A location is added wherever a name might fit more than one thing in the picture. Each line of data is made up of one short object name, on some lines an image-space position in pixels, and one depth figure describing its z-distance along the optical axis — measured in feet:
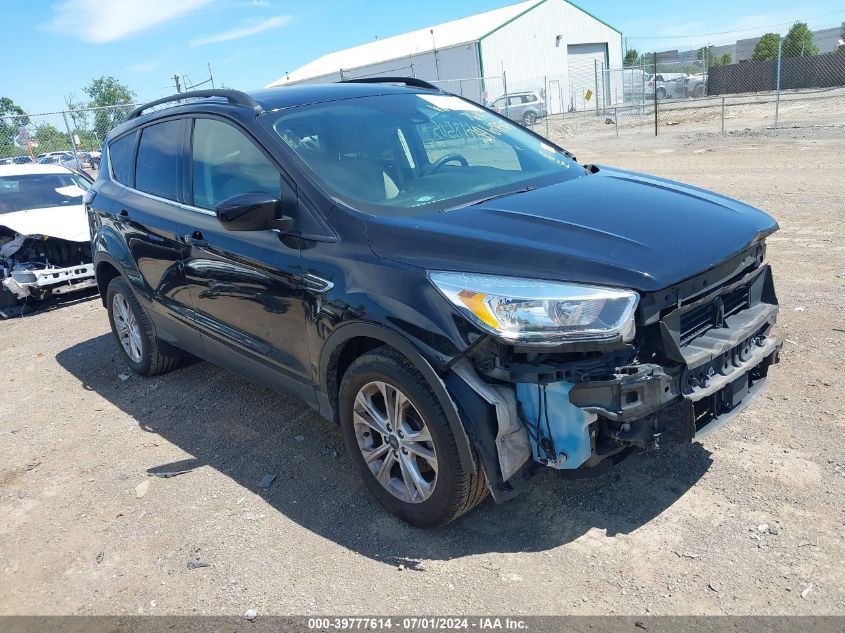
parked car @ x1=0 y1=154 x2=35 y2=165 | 60.64
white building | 135.15
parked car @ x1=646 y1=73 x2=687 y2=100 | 123.38
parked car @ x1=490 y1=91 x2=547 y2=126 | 99.35
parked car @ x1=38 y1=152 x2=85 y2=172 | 68.59
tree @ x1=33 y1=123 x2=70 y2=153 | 65.16
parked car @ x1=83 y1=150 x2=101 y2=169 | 74.09
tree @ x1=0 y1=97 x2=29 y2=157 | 59.11
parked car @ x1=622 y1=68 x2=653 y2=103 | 108.86
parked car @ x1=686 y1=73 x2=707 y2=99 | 123.50
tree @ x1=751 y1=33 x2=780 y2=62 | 132.48
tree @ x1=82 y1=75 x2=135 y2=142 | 201.99
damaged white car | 26.07
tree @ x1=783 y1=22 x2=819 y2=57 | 131.03
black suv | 8.64
